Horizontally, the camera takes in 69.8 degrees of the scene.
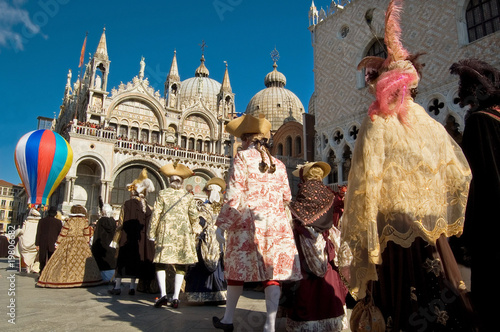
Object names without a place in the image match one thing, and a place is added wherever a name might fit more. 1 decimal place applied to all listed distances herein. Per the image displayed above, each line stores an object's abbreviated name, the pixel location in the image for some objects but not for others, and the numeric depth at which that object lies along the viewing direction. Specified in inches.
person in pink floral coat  119.3
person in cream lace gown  84.5
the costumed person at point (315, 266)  129.0
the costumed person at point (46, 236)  311.3
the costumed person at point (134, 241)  216.8
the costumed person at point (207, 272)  195.6
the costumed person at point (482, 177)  78.4
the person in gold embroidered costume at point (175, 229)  183.8
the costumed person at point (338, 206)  161.8
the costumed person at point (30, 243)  370.6
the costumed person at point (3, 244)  763.0
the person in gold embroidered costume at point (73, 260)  243.4
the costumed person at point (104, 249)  288.2
